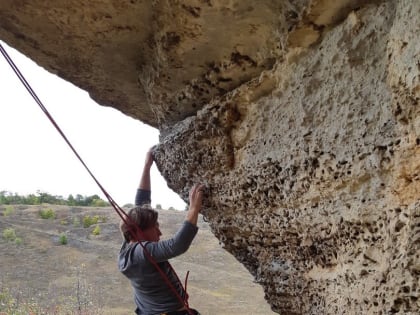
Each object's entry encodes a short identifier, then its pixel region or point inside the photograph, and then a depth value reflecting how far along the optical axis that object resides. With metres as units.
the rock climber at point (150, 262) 2.41
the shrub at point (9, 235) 15.41
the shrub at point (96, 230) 16.34
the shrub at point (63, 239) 15.44
